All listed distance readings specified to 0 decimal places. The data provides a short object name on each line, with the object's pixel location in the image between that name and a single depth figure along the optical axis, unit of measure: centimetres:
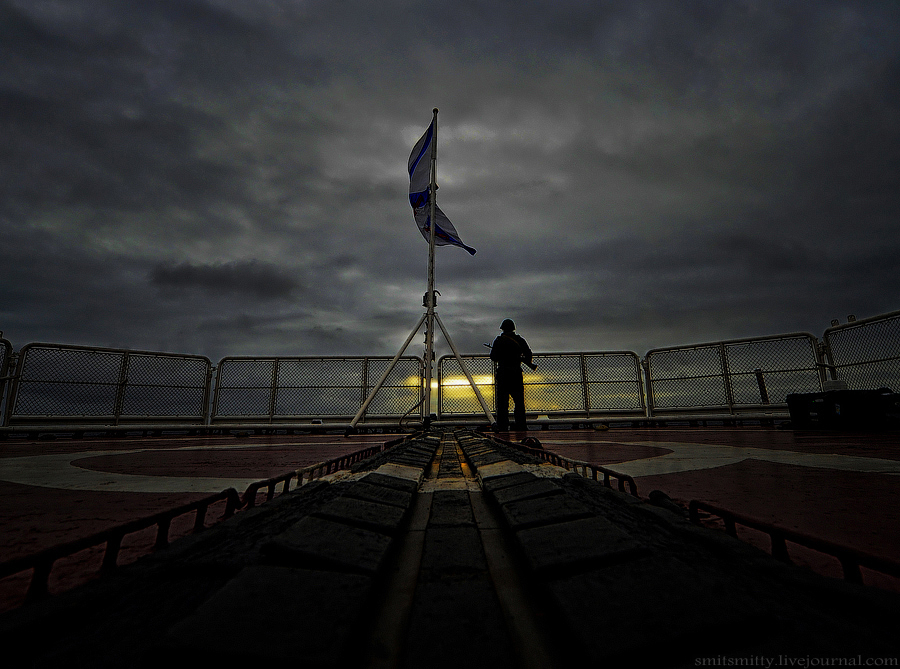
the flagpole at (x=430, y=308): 827
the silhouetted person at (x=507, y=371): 809
